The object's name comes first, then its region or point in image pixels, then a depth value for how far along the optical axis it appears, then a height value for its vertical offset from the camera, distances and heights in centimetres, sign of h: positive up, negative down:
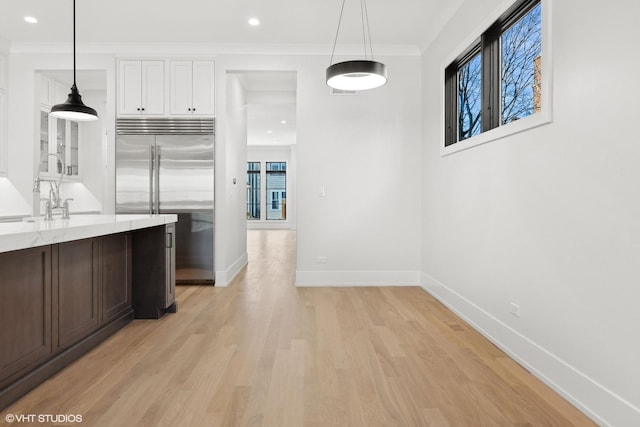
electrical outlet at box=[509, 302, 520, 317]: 245 -64
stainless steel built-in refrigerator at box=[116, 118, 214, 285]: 455 +52
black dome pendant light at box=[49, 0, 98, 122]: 313 +87
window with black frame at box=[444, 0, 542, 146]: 250 +114
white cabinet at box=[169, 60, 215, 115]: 453 +152
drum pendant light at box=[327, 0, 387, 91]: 277 +108
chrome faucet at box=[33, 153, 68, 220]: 264 +3
